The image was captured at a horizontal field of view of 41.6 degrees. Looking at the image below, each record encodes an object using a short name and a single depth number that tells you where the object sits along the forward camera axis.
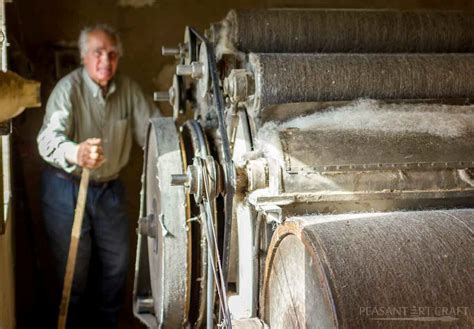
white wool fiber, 1.79
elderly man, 2.96
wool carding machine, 1.28
